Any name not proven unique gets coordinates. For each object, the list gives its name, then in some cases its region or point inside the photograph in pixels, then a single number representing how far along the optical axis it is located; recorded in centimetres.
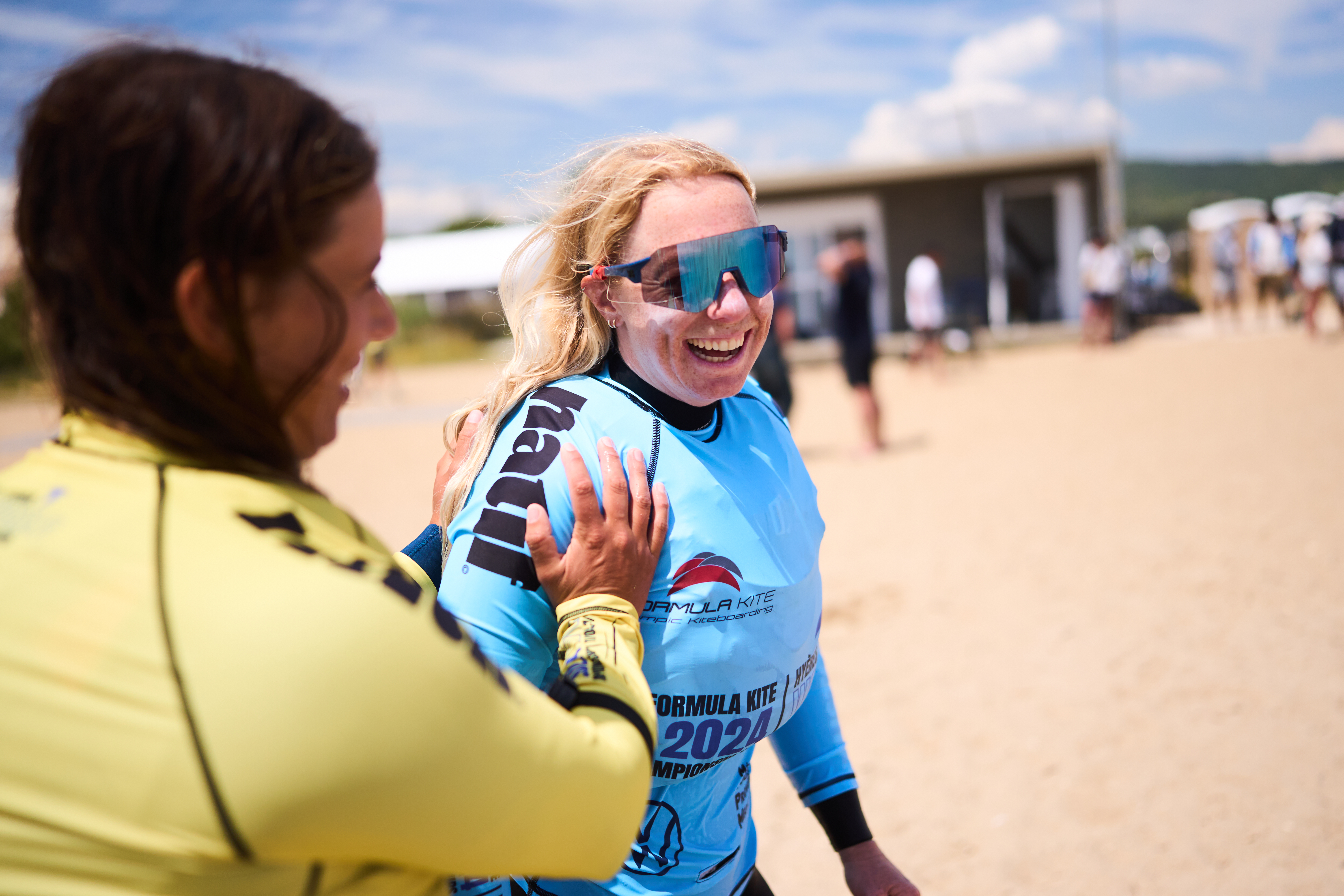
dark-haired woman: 71
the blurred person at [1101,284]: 1590
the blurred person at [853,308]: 901
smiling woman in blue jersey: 136
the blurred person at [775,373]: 632
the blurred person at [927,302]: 1370
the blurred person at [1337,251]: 1347
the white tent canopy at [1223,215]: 2405
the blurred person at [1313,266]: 1362
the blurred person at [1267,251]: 1642
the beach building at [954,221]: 2027
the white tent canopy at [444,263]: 4050
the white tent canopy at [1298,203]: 2545
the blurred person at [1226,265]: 1848
